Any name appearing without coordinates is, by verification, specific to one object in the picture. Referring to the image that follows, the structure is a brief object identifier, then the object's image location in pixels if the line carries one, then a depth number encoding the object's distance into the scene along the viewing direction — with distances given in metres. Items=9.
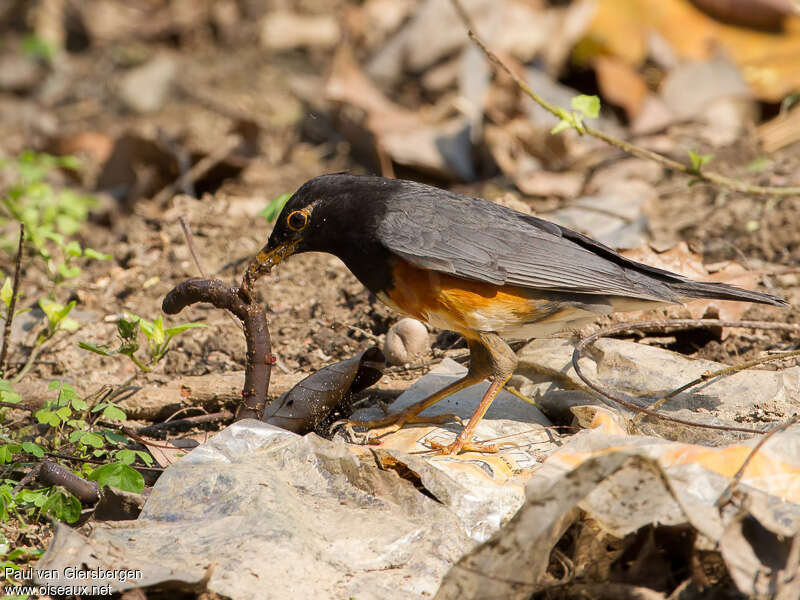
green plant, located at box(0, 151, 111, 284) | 12.32
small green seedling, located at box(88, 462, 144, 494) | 7.33
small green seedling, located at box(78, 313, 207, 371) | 8.43
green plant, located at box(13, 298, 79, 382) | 9.51
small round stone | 9.55
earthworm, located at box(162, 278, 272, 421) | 8.34
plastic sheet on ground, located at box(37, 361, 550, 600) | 6.25
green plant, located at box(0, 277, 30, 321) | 9.16
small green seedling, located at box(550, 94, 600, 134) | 9.94
